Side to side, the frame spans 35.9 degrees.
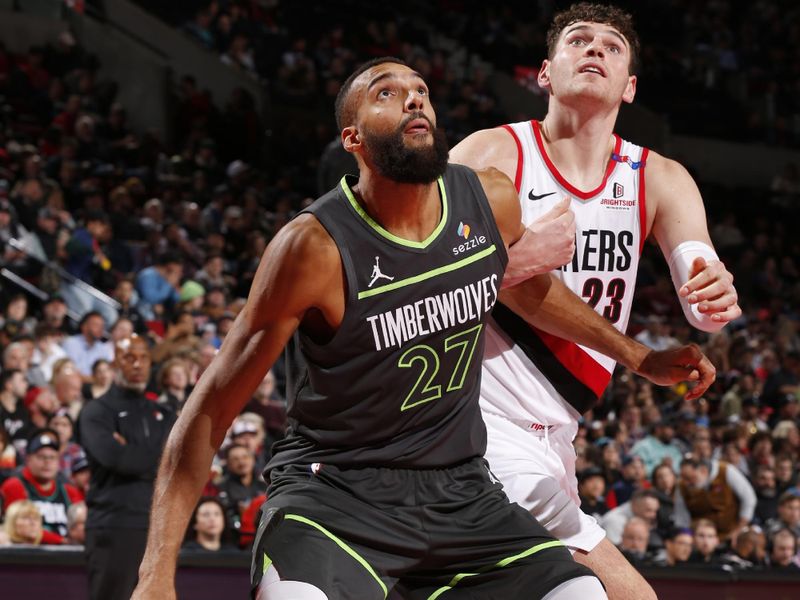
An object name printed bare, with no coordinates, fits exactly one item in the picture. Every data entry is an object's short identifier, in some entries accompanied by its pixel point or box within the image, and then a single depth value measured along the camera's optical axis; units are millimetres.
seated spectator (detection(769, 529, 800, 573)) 9383
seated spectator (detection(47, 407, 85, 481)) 8461
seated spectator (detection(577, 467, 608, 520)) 9430
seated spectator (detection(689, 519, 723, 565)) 9188
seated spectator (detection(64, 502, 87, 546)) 7793
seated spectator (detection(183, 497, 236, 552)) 7609
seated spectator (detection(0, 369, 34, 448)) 8648
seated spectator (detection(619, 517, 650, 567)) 8789
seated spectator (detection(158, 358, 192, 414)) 8016
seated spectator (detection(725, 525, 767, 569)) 9391
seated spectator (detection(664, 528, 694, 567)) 9008
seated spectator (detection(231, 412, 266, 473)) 8633
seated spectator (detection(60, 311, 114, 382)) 9992
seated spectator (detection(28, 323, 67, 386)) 9406
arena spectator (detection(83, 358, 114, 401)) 9148
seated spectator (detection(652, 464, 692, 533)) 9719
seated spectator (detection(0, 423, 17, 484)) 8160
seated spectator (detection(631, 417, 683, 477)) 10887
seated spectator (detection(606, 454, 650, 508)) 9852
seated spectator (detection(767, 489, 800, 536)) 10016
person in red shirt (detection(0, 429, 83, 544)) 7867
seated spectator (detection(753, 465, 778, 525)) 10695
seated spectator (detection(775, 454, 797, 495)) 10938
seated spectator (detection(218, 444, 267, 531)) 8227
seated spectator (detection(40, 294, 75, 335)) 10336
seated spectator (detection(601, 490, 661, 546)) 9125
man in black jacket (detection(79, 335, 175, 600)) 6891
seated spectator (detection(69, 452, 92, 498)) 8227
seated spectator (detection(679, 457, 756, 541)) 10062
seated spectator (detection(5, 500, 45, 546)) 7441
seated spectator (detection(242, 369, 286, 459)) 9516
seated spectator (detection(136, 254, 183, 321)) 11297
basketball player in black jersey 3234
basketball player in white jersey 4254
